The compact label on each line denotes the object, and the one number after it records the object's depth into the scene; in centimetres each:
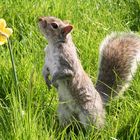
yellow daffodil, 253
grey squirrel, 328
